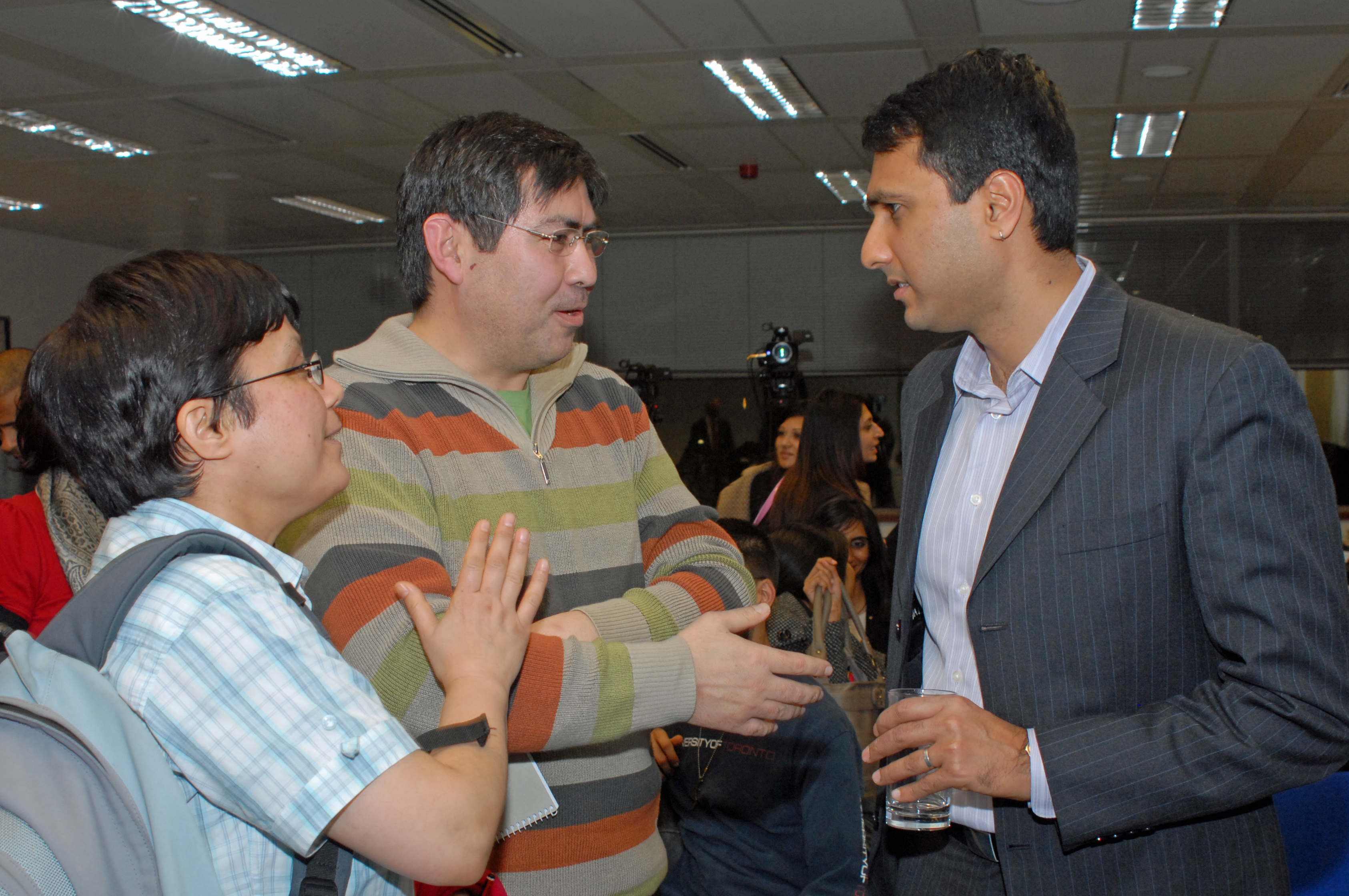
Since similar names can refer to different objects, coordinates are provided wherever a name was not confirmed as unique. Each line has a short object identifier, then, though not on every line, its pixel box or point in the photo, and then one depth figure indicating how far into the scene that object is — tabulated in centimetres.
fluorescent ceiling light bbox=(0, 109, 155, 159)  509
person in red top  234
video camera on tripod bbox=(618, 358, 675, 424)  796
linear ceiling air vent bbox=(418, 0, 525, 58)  380
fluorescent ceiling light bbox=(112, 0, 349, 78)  377
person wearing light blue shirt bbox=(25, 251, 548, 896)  80
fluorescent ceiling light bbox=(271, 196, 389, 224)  716
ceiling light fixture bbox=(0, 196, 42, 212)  698
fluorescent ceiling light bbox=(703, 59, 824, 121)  455
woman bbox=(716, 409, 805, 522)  493
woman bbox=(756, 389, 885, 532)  396
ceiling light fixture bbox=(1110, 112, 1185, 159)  521
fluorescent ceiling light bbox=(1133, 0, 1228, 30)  377
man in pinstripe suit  107
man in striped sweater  110
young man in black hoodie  196
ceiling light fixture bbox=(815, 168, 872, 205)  658
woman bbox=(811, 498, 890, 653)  341
